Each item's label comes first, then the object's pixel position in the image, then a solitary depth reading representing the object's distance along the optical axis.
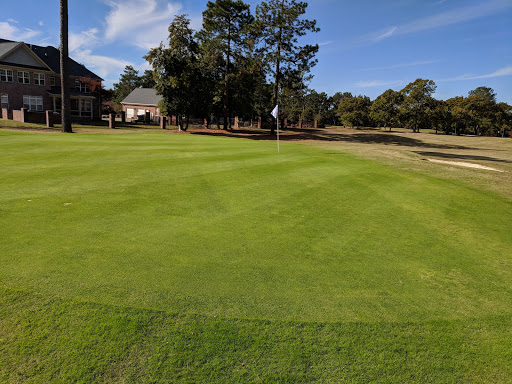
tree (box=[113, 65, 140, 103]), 104.21
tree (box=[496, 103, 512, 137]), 65.00
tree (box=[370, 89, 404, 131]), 59.19
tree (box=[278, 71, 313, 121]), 63.59
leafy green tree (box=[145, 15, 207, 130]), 36.91
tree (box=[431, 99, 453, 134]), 58.00
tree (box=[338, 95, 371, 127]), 66.50
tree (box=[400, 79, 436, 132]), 55.81
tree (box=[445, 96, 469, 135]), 59.09
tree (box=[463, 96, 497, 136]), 61.11
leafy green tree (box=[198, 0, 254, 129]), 40.56
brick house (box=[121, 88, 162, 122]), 65.49
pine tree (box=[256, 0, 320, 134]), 39.22
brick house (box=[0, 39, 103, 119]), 40.28
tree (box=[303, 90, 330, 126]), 71.00
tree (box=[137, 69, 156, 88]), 103.65
